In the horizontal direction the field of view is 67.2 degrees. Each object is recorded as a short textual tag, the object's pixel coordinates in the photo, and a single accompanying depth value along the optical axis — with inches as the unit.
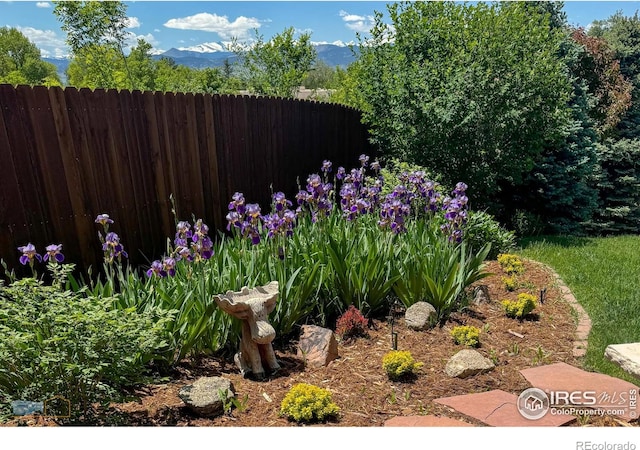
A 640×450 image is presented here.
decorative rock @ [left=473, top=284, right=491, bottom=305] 163.2
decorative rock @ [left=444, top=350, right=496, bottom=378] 117.1
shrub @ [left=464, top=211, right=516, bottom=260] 203.9
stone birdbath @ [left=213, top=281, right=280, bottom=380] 109.5
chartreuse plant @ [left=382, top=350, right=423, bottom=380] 112.5
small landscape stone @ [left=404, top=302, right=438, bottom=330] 142.2
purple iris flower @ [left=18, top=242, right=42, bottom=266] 112.6
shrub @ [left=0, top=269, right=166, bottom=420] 85.7
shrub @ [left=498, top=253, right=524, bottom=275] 192.7
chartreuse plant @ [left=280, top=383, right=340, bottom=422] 95.6
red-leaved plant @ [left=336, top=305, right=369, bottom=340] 138.2
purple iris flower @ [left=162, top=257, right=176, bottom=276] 121.2
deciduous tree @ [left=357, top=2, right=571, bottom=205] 262.7
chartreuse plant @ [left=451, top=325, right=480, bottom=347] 132.6
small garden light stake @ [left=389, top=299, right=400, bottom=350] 130.2
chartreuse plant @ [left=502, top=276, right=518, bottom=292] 174.6
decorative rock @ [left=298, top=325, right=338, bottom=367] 123.0
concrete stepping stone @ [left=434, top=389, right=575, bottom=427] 93.4
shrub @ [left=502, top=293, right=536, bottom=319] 149.4
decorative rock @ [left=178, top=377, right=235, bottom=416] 97.9
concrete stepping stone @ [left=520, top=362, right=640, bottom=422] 98.7
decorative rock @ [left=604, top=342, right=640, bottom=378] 111.3
